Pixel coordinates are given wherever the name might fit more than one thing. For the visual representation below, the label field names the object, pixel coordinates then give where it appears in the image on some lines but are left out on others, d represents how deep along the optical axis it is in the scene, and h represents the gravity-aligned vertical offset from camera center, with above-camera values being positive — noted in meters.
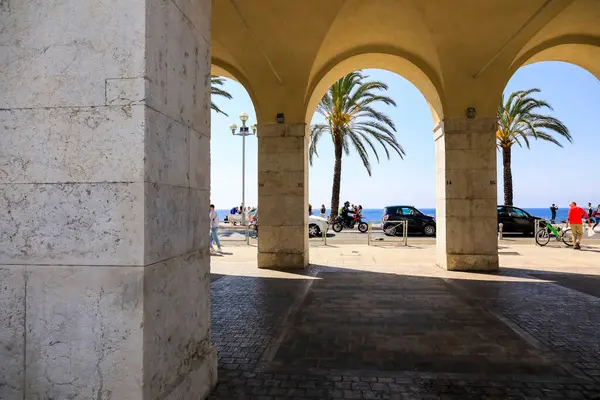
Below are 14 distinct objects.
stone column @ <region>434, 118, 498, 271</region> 9.38 +0.41
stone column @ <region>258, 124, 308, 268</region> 9.91 +0.42
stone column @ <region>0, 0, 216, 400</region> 2.41 +0.06
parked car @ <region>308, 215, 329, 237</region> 18.92 -0.73
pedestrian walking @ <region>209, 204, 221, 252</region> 13.70 -0.50
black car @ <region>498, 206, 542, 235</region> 20.11 -0.52
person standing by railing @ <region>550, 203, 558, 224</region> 30.92 +0.07
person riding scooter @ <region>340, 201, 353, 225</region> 25.83 -0.24
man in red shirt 13.91 -0.43
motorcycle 24.41 -0.83
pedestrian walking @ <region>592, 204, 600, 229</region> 25.68 -0.24
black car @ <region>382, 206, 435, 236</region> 21.02 -0.53
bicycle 15.39 -1.00
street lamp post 23.64 +4.82
